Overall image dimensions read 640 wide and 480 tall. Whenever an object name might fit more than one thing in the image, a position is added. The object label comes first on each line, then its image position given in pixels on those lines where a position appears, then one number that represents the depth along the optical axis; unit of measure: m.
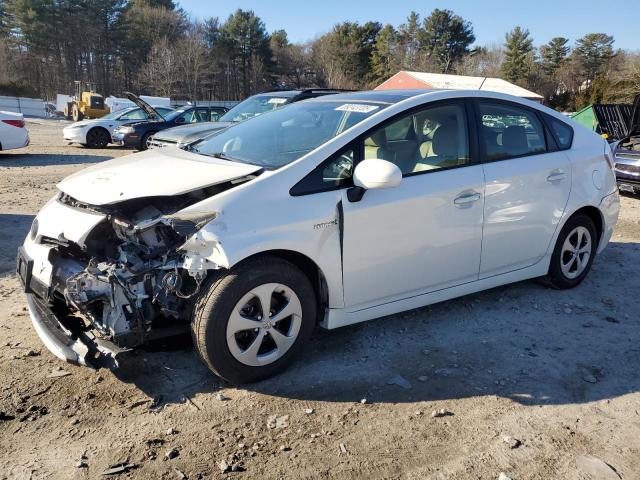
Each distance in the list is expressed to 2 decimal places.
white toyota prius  3.01
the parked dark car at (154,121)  15.20
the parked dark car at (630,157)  9.18
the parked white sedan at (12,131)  12.89
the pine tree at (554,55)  65.31
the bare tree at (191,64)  59.38
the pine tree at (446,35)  70.94
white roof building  38.10
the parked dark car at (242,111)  9.86
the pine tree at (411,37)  70.69
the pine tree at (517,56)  63.34
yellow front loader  35.65
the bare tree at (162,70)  58.34
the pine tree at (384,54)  69.31
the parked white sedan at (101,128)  17.00
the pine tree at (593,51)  61.66
